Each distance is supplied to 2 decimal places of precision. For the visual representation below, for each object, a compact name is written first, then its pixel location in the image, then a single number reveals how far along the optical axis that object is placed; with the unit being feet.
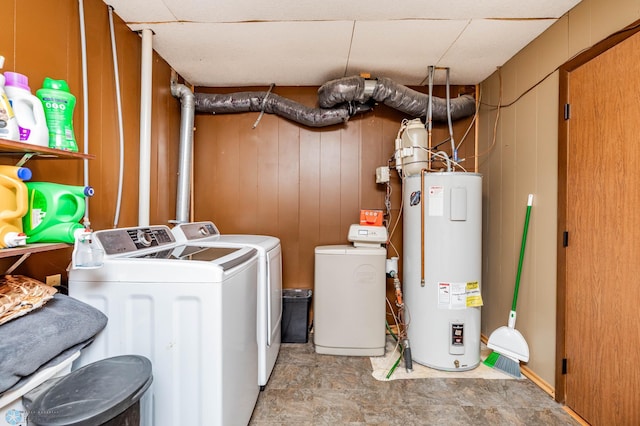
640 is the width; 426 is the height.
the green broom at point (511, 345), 7.09
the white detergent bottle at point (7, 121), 3.27
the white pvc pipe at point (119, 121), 6.00
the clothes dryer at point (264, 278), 6.33
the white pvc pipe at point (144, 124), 6.75
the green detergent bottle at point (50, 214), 3.62
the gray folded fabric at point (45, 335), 3.08
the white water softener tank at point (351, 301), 8.07
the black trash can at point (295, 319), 8.82
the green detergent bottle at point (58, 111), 3.96
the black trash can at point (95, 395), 2.86
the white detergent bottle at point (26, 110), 3.57
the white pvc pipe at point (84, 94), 5.21
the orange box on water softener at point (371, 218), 8.79
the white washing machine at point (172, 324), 4.08
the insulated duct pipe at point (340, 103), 8.11
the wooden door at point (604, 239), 4.78
